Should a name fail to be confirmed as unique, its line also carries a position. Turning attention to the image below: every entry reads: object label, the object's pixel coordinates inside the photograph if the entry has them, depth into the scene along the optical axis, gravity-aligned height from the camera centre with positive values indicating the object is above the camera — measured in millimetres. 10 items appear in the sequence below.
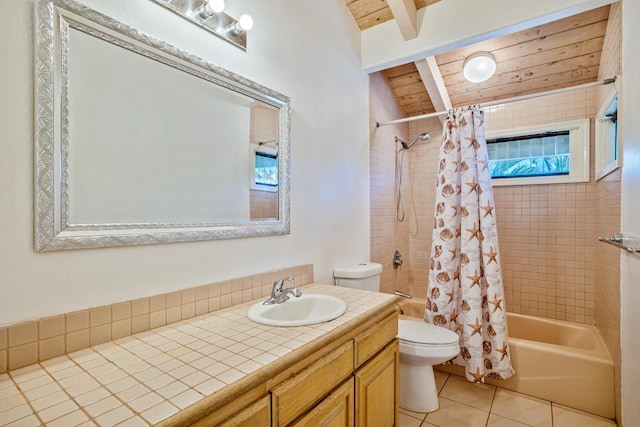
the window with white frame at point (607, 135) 1966 +565
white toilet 1854 -837
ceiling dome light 2385 +1154
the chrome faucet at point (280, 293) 1378 -365
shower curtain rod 1791 +781
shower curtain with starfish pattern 2090 -315
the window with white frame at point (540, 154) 2578 +541
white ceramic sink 1246 -427
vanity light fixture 1224 +842
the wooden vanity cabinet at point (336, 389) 802 -577
